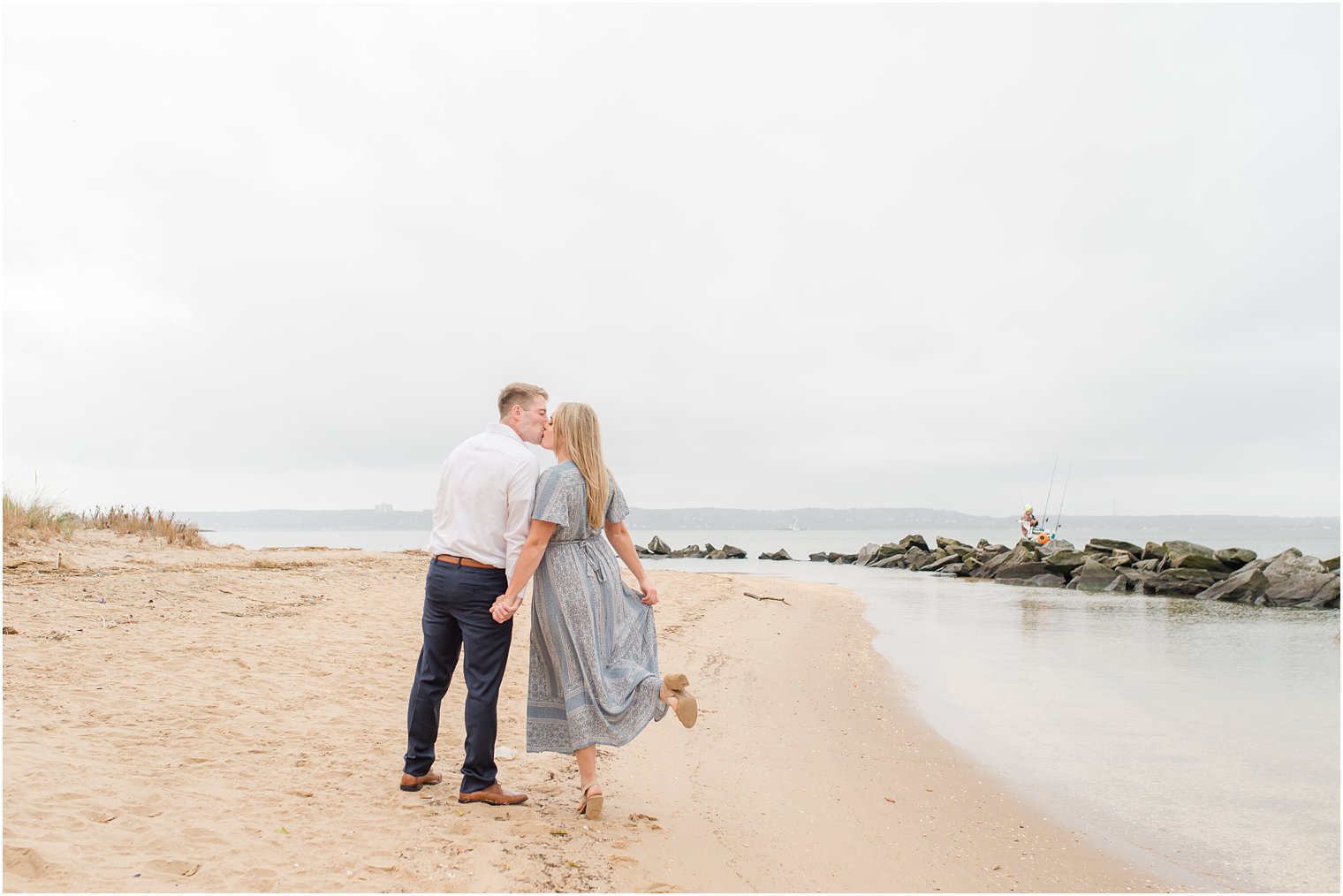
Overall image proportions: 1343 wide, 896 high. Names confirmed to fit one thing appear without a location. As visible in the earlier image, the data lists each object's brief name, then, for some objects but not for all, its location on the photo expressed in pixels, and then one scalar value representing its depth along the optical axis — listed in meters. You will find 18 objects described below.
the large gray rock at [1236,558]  26.17
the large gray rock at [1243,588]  22.64
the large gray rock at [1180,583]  24.42
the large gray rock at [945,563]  35.12
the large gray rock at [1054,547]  32.42
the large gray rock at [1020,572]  28.67
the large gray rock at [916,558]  37.56
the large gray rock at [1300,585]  21.48
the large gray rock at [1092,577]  26.61
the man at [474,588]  4.19
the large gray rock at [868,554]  42.09
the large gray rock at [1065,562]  28.50
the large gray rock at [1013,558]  29.77
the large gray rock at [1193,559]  25.42
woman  4.11
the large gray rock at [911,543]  41.34
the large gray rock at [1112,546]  32.28
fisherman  39.94
